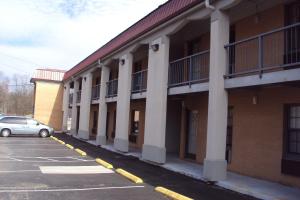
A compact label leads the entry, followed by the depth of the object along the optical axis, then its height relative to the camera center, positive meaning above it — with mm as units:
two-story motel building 7760 +997
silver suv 19906 -1047
